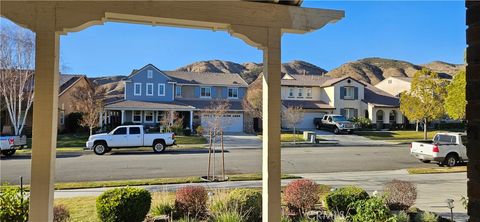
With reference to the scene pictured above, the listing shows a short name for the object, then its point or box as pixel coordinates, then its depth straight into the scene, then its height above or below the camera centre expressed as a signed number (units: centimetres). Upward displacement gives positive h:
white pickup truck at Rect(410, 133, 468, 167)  1569 -119
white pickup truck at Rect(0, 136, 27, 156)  1775 -112
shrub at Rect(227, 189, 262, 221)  567 -134
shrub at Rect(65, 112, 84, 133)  3372 +11
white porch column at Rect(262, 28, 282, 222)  380 -6
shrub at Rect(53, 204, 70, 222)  510 -140
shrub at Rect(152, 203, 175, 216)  595 -150
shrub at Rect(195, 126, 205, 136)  2985 -63
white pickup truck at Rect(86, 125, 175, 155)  1984 -97
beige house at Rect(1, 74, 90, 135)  3166 +230
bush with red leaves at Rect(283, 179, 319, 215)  631 -134
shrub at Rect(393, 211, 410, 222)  566 -155
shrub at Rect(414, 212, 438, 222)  589 -162
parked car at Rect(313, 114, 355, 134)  3597 +8
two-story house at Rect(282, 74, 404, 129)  4084 +303
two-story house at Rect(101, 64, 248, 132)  3459 +297
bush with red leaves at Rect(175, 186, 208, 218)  592 -139
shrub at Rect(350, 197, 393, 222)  502 -131
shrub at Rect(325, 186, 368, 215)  621 -137
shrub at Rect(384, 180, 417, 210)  670 -141
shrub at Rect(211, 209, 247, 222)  512 -143
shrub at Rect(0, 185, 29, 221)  446 -112
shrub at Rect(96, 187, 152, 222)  514 -125
